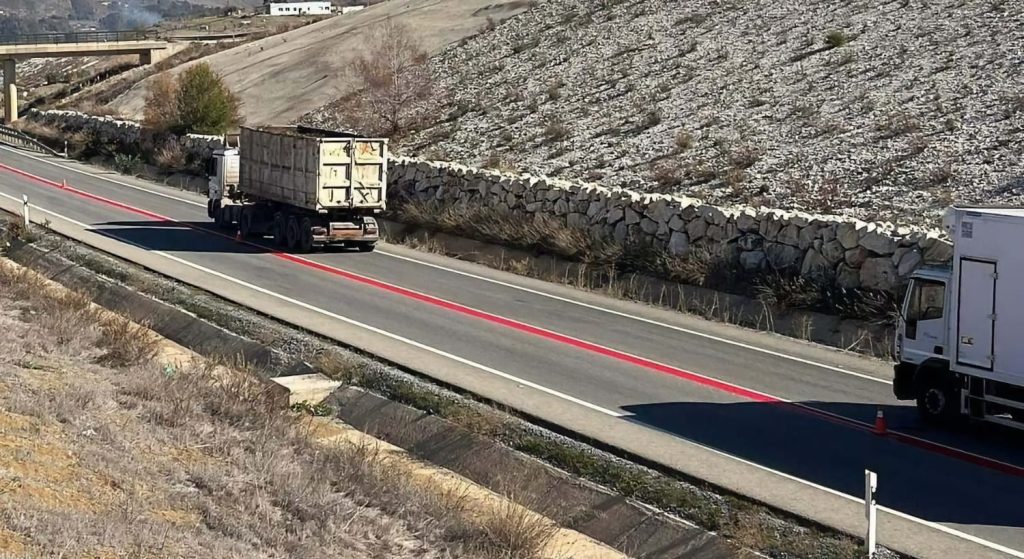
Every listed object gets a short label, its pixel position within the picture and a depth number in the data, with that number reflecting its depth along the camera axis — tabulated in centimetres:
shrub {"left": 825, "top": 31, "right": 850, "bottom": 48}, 4244
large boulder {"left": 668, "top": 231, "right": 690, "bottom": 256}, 2442
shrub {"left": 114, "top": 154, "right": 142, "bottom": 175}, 4891
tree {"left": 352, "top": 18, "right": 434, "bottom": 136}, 4741
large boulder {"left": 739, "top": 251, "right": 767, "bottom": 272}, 2280
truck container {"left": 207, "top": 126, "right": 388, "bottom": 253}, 2856
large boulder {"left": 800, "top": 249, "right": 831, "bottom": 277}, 2133
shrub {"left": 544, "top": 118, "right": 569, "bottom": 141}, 3969
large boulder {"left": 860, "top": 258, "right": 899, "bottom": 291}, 2011
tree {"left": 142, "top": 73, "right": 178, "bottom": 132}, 5206
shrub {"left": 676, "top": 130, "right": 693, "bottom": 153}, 3497
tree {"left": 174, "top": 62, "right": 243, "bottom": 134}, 5075
